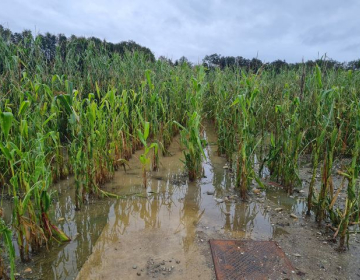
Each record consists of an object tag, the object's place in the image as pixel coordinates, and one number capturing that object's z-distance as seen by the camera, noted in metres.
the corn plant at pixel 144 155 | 3.02
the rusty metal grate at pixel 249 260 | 1.94
